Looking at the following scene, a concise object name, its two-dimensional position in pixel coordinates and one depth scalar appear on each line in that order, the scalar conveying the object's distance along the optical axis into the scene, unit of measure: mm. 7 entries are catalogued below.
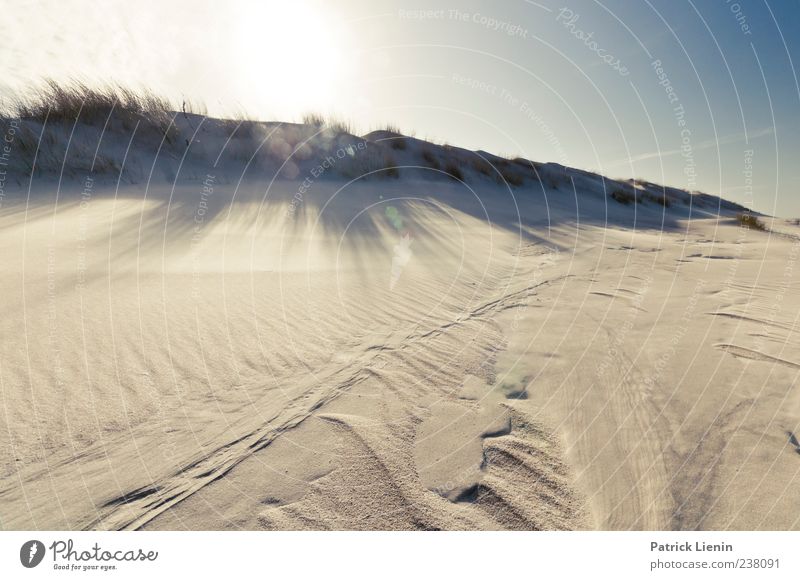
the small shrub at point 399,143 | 14156
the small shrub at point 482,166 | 15516
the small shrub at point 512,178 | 15492
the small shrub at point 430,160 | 14023
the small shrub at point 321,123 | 12539
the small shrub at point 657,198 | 20094
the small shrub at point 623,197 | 17516
